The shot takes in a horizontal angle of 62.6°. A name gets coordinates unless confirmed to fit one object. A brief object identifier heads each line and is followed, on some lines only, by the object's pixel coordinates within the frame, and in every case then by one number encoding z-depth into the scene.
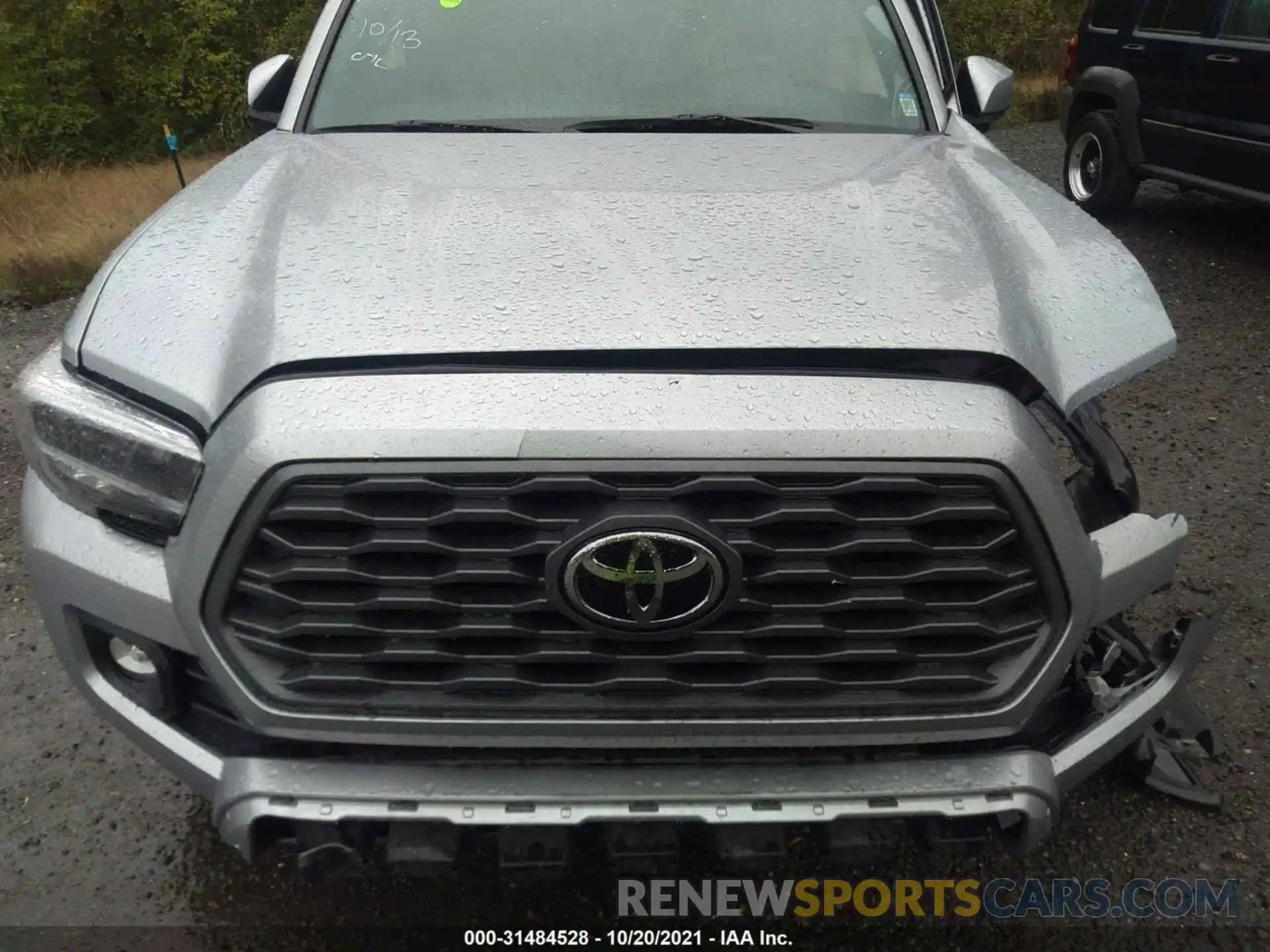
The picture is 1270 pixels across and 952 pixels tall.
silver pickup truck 1.62
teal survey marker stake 7.93
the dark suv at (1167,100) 6.09
